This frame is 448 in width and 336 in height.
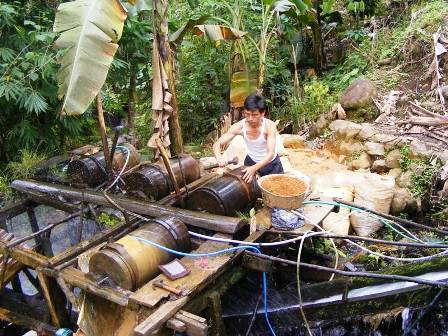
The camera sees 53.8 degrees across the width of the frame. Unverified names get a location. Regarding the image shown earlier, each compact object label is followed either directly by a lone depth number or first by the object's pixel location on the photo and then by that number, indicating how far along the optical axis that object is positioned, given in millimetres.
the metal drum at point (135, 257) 3631
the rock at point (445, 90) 7462
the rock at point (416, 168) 6266
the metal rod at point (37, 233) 4402
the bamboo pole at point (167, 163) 4621
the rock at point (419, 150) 6391
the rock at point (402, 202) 6059
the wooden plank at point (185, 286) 3163
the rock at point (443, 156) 6176
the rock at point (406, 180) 6289
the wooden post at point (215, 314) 3825
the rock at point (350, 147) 7297
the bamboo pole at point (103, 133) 5488
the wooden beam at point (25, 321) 4496
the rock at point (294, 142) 8016
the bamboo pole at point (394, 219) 3836
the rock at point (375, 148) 6977
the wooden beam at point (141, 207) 4320
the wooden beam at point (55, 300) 4273
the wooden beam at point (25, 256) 4217
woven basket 4039
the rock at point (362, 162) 6996
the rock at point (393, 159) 6695
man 4848
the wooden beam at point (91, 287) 3528
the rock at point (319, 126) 8273
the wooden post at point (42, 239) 5495
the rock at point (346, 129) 7484
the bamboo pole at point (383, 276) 3030
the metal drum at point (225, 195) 4656
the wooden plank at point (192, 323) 3180
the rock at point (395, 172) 6521
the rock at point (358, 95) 8094
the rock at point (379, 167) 6848
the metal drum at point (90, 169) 5773
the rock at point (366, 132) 7304
